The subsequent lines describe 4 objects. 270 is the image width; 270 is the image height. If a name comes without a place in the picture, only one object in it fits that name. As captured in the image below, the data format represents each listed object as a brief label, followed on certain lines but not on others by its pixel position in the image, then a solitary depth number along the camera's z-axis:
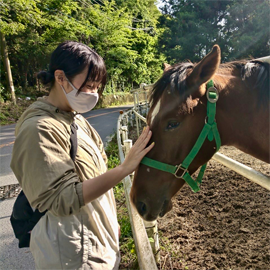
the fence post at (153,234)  2.00
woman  1.05
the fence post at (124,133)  4.41
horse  1.47
